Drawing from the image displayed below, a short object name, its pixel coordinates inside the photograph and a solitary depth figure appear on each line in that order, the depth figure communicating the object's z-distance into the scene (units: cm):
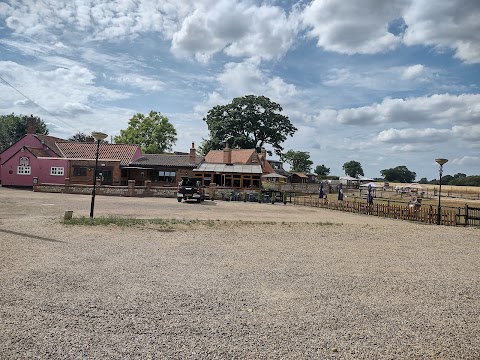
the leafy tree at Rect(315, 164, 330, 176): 11156
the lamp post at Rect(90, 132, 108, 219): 1516
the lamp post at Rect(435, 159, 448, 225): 1959
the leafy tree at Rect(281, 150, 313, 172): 9318
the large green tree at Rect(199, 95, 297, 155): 6338
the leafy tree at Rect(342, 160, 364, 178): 13112
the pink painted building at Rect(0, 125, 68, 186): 3694
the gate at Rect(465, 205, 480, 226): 1961
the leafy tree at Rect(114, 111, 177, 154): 6103
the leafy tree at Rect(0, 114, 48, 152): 7256
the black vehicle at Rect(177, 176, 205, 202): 2770
